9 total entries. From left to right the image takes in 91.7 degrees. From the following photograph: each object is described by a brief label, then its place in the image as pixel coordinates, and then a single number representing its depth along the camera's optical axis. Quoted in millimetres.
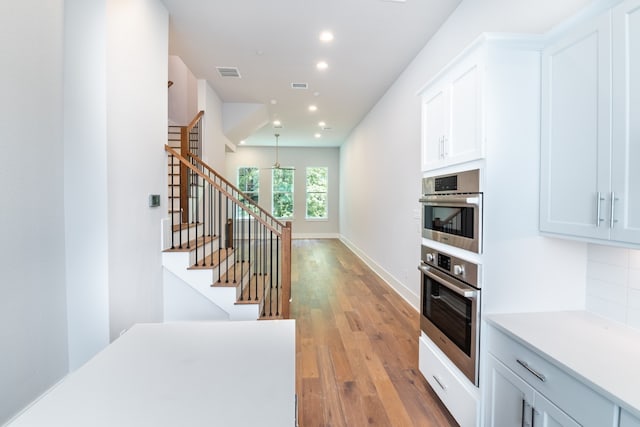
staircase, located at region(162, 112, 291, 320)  3223
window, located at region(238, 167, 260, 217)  11156
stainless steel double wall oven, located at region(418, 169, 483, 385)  1731
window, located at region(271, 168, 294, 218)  11297
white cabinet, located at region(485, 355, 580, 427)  1280
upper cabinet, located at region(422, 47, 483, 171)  1751
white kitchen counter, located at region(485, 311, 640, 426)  1063
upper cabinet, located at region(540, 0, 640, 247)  1210
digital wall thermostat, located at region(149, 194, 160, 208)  2911
